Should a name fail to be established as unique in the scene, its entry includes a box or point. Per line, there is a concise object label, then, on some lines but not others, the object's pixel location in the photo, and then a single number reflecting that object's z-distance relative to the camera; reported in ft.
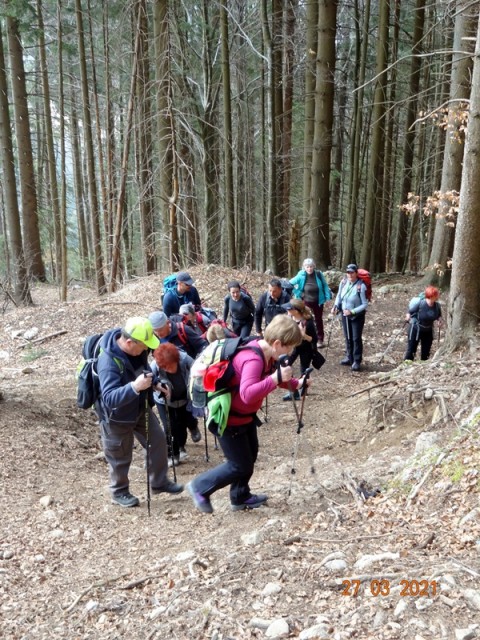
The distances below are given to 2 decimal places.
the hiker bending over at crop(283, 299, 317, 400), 25.13
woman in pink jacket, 12.81
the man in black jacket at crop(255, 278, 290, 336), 29.22
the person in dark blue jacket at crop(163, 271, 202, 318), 26.91
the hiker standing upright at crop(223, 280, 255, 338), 30.55
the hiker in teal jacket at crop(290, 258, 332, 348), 33.91
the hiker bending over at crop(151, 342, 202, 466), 19.02
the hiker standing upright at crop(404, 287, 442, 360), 29.37
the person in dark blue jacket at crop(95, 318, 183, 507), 14.88
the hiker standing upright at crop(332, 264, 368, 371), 31.58
